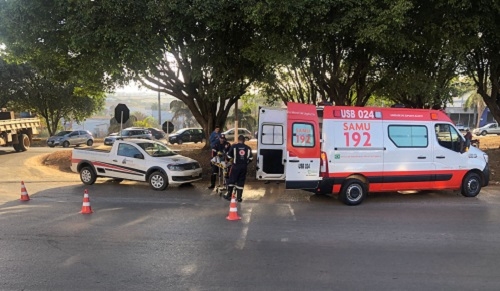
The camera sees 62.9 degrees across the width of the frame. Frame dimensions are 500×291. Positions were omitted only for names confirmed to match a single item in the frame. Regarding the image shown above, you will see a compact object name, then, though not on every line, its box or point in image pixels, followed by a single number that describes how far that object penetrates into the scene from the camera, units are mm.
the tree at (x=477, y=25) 11730
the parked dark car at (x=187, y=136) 34969
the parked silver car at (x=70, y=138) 33219
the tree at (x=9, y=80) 35656
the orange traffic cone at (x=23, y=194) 10000
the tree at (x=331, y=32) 10672
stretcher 11148
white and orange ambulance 9641
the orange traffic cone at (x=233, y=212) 8133
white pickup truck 11719
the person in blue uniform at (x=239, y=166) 9938
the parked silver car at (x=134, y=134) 35281
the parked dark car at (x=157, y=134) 41781
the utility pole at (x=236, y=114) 18427
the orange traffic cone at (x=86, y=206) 8625
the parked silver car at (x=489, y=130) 45562
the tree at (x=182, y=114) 52728
